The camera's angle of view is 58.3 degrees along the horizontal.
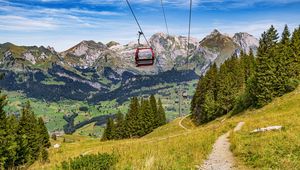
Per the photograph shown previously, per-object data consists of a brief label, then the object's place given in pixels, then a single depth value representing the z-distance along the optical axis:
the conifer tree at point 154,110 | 88.21
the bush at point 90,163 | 9.80
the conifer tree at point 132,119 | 83.53
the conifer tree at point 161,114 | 91.53
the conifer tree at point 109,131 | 89.78
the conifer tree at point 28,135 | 56.18
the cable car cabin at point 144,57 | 23.29
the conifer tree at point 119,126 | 86.97
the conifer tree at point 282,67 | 54.22
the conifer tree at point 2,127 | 37.69
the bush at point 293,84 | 52.89
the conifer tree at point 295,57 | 54.51
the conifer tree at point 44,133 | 84.68
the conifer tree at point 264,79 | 54.70
